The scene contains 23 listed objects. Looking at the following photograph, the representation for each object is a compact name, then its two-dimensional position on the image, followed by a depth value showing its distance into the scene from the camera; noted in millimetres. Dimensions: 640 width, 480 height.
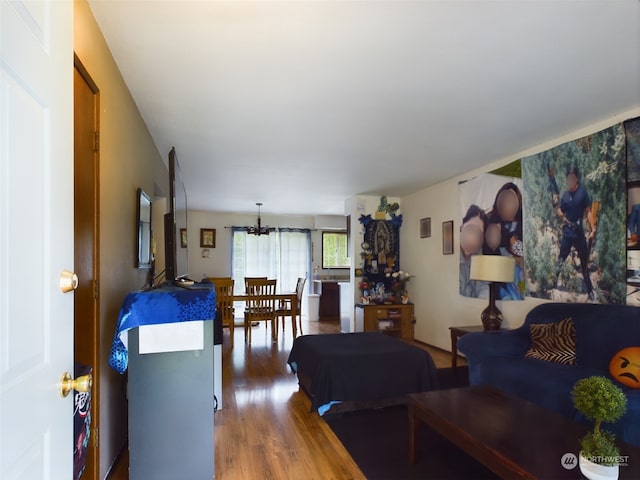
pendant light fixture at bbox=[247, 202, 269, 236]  7027
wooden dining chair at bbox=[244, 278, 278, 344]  5341
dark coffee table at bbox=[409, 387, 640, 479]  1444
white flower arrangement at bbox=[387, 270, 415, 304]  5574
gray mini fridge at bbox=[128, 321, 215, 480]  1702
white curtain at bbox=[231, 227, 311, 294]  7746
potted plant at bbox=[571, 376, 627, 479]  1314
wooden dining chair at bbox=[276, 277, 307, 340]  5527
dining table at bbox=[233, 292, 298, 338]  5410
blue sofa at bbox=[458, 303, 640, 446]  2176
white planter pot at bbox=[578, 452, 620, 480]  1305
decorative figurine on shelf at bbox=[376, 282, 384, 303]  5496
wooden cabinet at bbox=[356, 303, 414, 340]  5262
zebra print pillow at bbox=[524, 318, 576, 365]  2682
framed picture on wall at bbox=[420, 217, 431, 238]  5223
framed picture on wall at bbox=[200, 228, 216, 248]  7562
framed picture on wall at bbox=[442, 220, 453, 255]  4707
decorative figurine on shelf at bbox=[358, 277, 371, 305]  5426
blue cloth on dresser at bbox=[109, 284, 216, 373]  1596
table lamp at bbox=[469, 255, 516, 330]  3408
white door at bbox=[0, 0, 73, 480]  634
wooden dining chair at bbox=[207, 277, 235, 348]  5066
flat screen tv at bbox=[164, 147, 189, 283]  1995
